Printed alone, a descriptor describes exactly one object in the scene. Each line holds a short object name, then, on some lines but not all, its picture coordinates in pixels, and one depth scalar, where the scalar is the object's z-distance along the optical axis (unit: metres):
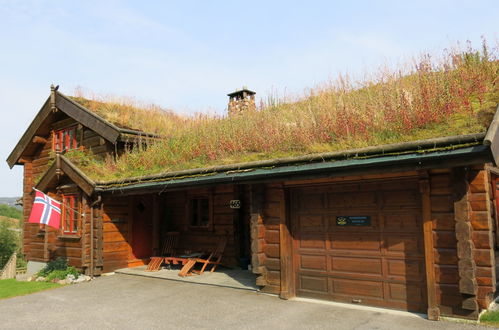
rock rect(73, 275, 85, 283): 10.74
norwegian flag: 10.35
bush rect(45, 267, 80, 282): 11.15
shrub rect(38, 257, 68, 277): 11.89
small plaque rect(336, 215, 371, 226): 6.86
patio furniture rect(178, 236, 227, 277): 10.26
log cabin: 5.57
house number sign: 10.98
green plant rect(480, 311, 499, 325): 5.39
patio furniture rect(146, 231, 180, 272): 12.42
